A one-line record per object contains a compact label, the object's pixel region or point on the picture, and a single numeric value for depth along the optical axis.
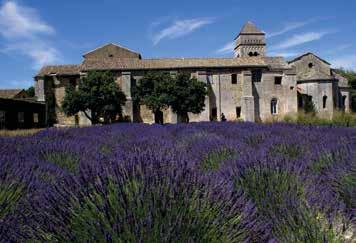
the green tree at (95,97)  33.03
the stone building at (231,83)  37.34
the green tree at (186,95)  31.59
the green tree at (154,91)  32.06
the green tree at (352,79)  44.82
